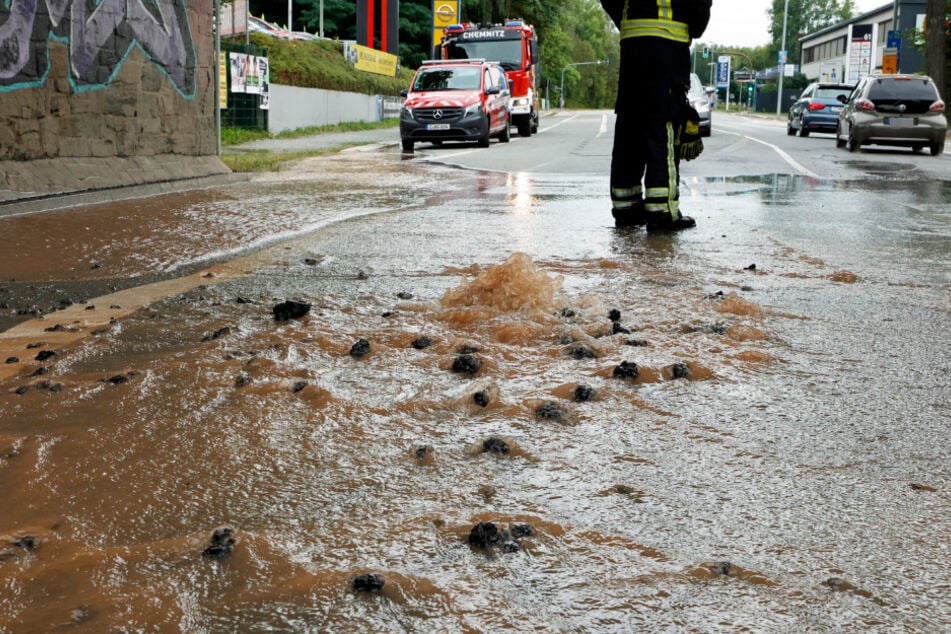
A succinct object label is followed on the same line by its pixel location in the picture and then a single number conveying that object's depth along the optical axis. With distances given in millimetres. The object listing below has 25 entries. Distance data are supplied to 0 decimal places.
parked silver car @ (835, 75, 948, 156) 21312
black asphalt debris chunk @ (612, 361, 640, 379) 3652
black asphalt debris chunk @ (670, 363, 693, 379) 3686
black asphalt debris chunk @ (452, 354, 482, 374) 3712
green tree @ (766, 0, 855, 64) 150750
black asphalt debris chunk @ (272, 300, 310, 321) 4625
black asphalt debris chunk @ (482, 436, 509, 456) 2897
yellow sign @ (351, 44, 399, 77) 41188
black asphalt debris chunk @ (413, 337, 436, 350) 4121
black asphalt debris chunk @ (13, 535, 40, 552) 2281
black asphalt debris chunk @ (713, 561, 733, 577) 2160
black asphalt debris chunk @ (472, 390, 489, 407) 3324
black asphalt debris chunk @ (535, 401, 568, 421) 3211
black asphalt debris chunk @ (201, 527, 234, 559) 2242
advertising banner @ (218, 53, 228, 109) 25034
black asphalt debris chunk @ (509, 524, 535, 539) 2338
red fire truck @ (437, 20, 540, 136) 31984
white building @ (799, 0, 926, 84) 49750
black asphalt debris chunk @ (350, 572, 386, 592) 2094
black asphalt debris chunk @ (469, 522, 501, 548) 2292
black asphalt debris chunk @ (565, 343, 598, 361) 3924
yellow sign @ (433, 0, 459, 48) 50219
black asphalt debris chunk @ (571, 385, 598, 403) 3396
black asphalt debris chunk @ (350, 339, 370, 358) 3986
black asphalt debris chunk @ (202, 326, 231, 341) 4293
